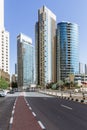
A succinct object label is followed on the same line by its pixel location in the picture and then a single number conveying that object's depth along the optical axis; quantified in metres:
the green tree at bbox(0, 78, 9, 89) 50.38
